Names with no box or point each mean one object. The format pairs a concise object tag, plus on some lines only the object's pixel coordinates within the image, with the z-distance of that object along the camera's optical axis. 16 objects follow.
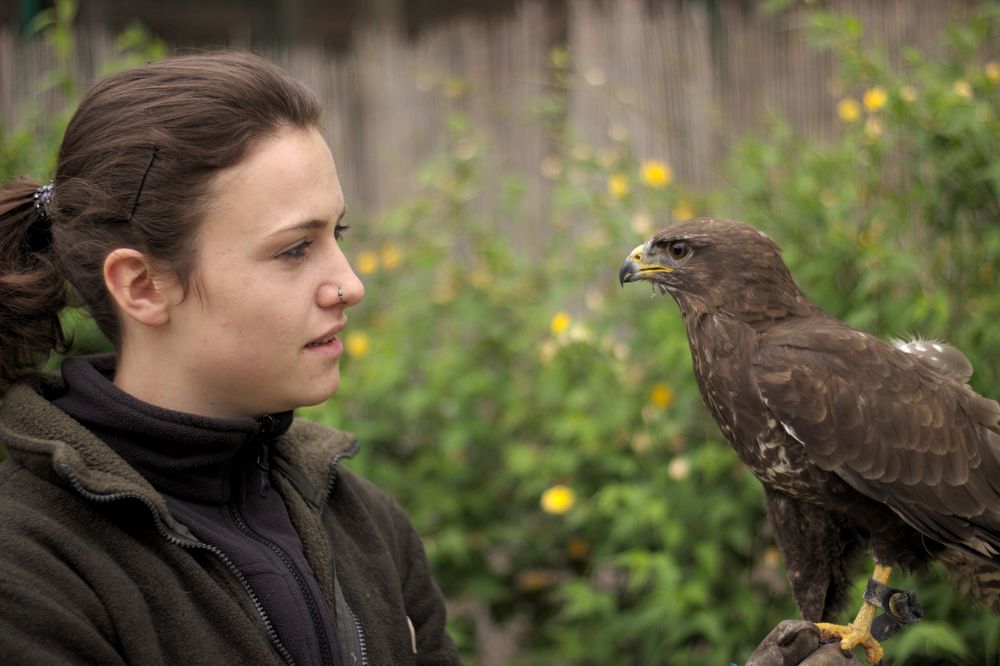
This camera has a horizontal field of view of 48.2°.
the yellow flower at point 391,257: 4.91
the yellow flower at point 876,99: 3.61
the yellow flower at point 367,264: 4.88
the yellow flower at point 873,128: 3.79
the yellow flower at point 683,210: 4.31
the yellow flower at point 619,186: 4.27
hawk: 2.20
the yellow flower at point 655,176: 4.12
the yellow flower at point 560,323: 3.96
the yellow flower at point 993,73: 3.52
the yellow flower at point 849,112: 3.96
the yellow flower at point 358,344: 4.41
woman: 1.73
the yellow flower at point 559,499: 3.81
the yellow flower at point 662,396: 3.88
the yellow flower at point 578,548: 4.34
